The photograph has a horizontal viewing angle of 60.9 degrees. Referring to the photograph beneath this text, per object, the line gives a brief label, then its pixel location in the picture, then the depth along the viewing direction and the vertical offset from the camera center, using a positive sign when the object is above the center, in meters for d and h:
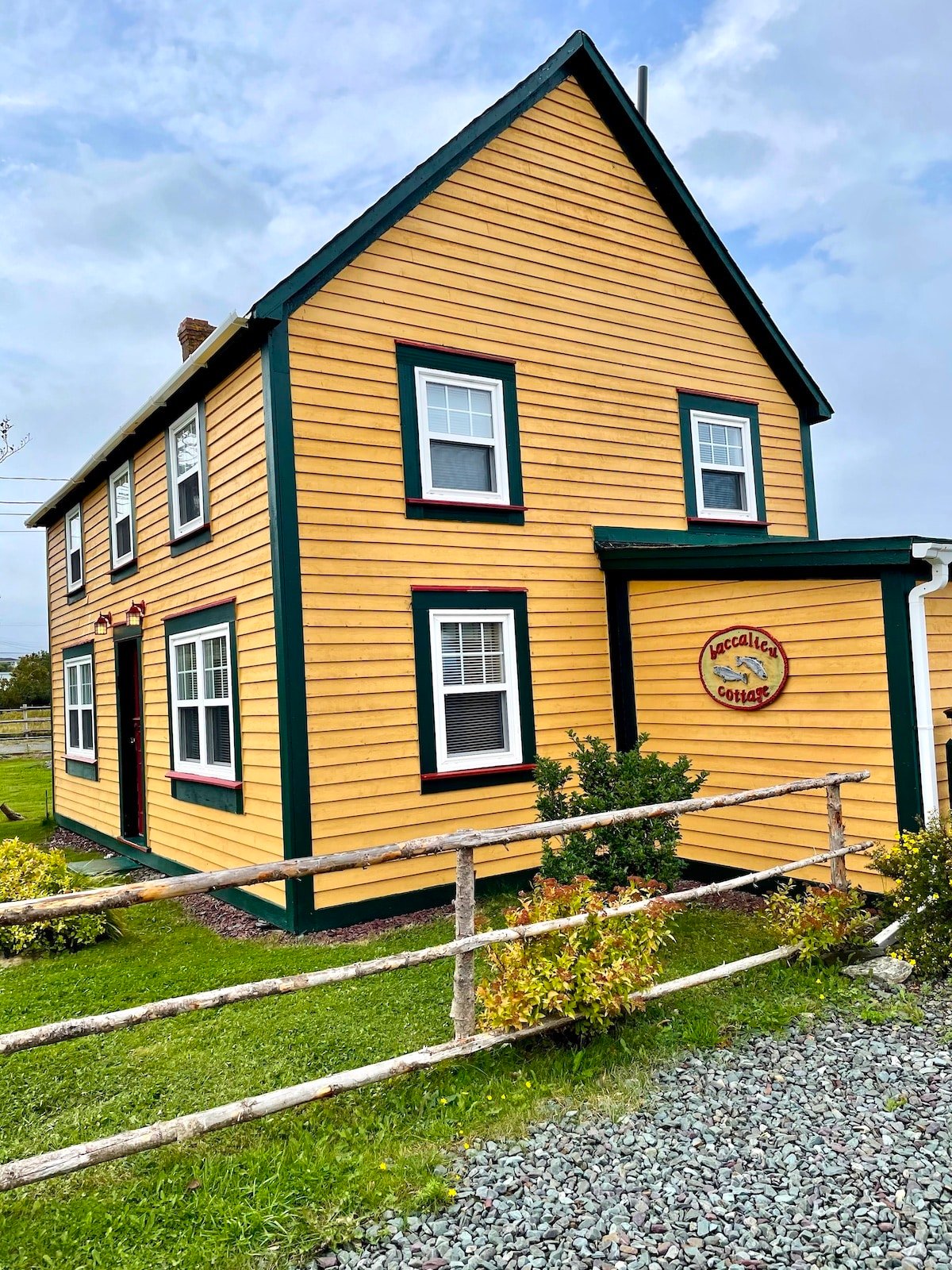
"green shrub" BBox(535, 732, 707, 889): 6.34 -1.21
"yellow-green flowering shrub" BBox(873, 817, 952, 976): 5.06 -1.58
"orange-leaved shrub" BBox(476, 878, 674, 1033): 4.12 -1.57
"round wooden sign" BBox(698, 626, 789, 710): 7.51 -0.10
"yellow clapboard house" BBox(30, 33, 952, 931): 7.22 +1.25
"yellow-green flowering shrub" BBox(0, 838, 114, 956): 7.02 -1.74
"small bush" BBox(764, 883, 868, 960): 5.31 -1.76
